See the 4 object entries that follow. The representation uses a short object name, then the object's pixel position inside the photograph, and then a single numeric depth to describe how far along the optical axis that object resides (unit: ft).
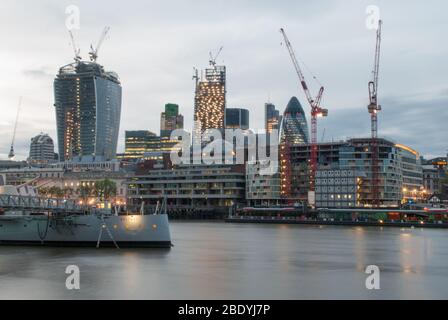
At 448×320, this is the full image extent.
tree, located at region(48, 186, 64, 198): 564.30
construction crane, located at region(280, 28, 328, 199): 564.30
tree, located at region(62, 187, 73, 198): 589.85
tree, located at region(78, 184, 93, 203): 560.94
